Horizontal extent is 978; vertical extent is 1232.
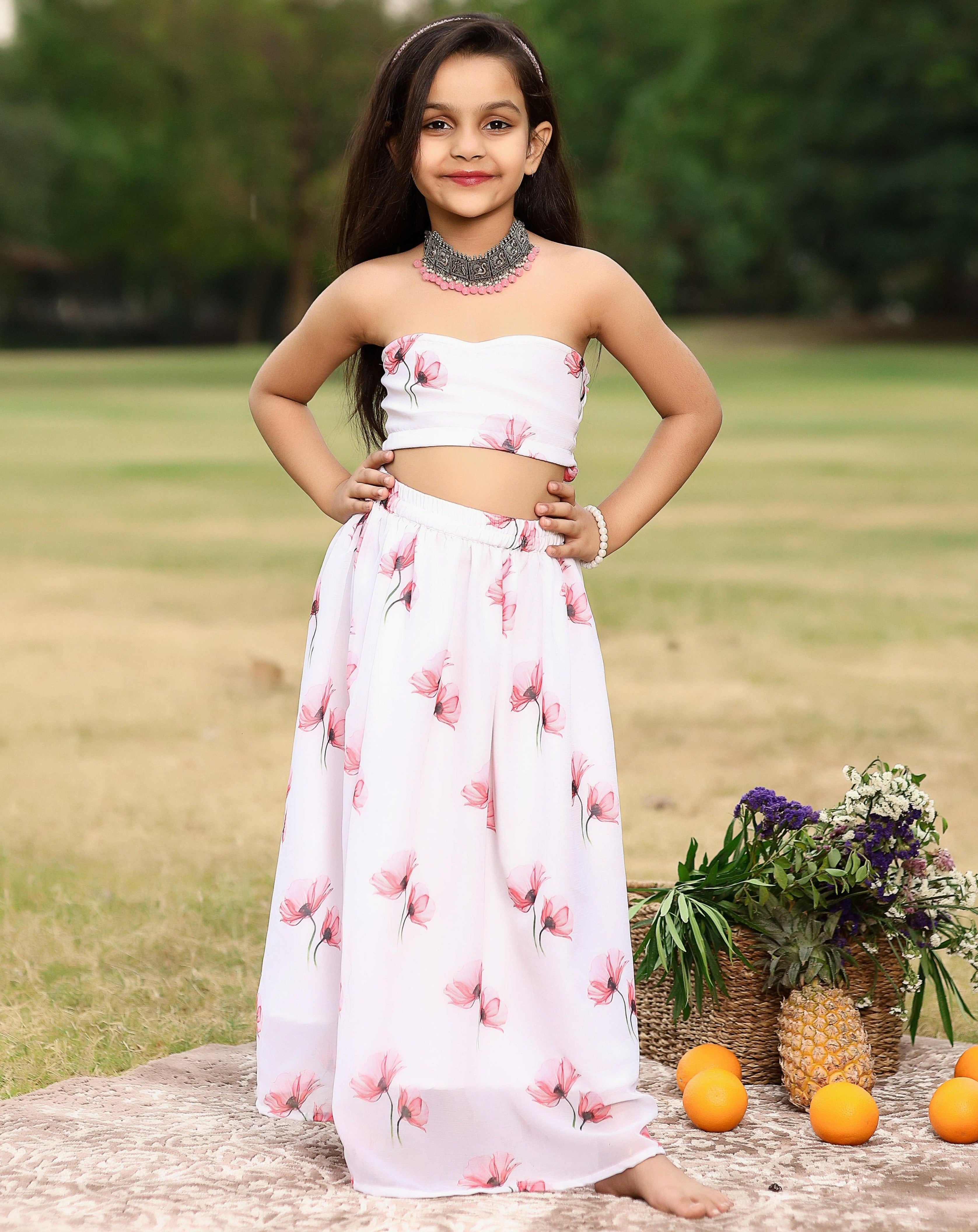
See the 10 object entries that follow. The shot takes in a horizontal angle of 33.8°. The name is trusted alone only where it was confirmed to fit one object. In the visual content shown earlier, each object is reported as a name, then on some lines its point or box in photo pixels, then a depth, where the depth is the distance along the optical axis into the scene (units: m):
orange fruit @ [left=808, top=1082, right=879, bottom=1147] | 2.90
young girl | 2.72
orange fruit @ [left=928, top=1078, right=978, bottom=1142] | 2.91
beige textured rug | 2.56
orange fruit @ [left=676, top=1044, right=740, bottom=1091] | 3.18
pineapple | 3.10
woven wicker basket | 3.27
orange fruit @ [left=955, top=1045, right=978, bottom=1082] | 3.15
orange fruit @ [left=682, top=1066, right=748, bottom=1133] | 2.98
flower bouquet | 3.19
